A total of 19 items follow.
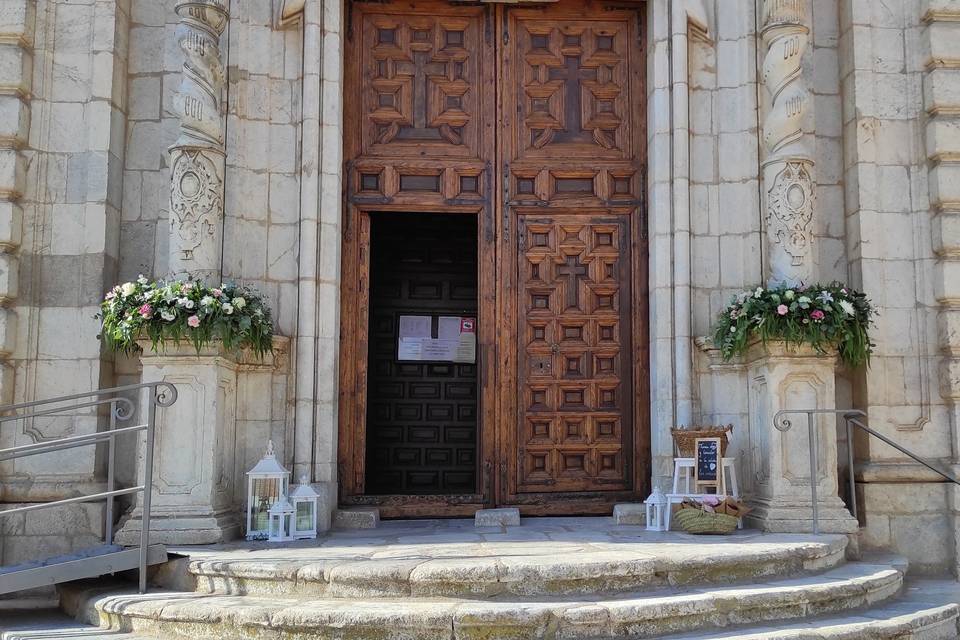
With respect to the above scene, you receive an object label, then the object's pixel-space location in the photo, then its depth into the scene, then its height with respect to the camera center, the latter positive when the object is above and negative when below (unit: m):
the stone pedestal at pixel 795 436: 6.51 -0.15
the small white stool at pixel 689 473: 6.65 -0.42
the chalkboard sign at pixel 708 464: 6.64 -0.36
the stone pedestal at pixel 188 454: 6.06 -0.28
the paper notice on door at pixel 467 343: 10.73 +0.81
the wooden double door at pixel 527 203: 7.59 +1.74
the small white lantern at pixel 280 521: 6.30 -0.74
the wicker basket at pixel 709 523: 6.32 -0.74
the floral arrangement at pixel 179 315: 6.12 +0.65
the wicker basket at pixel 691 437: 6.70 -0.16
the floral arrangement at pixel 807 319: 6.45 +0.67
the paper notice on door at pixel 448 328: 10.86 +0.99
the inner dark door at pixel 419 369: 10.70 +0.52
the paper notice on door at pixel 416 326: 10.81 +1.01
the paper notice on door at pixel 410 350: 10.74 +0.73
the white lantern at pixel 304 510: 6.43 -0.68
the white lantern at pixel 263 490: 6.37 -0.54
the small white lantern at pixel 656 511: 6.73 -0.71
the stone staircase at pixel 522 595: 4.39 -0.93
